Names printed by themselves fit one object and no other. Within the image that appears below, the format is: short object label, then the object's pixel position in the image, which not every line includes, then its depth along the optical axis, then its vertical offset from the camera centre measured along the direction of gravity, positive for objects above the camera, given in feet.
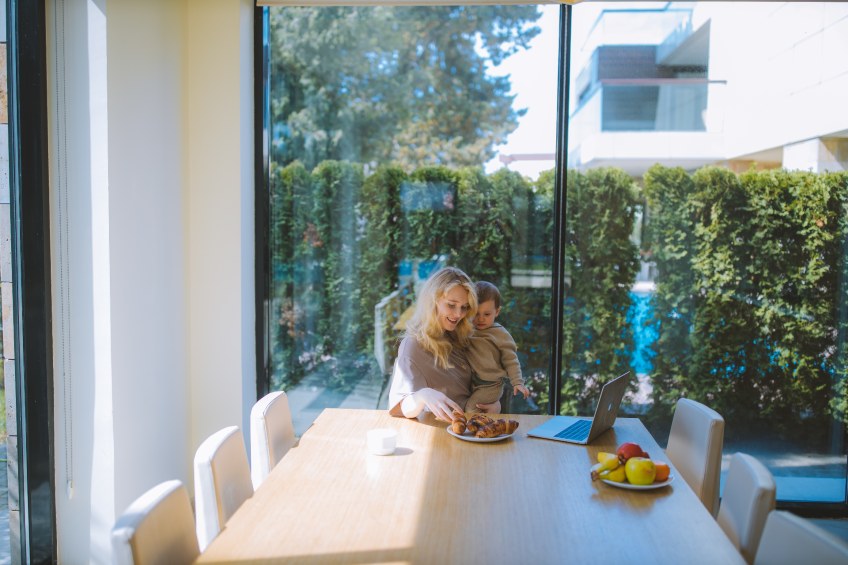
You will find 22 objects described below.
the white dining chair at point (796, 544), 5.23 -2.18
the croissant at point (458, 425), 9.49 -2.37
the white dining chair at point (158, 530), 5.58 -2.29
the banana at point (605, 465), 7.98 -2.39
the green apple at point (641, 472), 7.72 -2.37
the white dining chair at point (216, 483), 7.43 -2.49
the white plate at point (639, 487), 7.65 -2.50
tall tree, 14.26 +2.73
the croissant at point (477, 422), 9.52 -2.34
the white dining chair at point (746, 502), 6.81 -2.45
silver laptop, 9.21 -2.47
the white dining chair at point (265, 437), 9.25 -2.50
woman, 10.98 -1.62
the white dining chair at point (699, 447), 8.91 -2.57
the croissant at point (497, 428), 9.38 -2.40
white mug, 8.77 -2.39
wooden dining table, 6.19 -2.53
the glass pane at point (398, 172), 14.30 +1.07
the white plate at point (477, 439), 9.32 -2.48
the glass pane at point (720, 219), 14.23 +0.23
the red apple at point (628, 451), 8.07 -2.28
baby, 11.77 -1.90
